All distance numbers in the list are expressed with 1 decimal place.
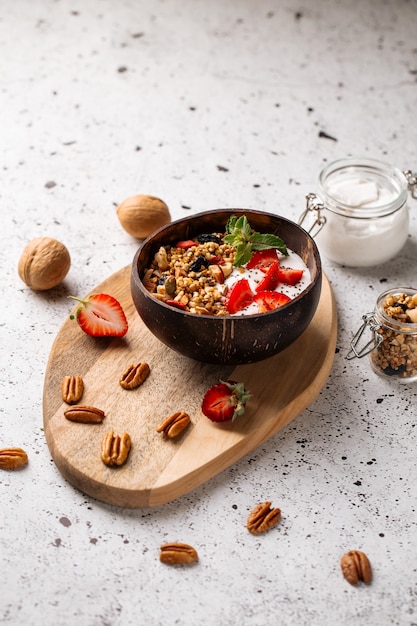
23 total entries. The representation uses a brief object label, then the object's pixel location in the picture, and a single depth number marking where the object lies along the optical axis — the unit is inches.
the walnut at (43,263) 40.6
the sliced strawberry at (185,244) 38.8
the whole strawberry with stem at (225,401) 36.1
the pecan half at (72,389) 36.7
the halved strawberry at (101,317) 38.5
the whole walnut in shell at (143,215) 42.2
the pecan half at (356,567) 33.4
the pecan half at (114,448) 35.2
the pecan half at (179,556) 33.9
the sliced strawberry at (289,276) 37.4
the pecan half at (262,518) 34.5
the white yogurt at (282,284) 37.2
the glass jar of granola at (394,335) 37.3
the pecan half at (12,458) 35.9
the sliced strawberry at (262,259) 38.0
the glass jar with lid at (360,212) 41.0
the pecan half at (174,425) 35.7
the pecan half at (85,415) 36.2
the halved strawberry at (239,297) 36.6
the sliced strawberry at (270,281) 37.1
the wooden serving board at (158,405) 35.1
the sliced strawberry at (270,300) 36.4
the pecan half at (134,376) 37.1
